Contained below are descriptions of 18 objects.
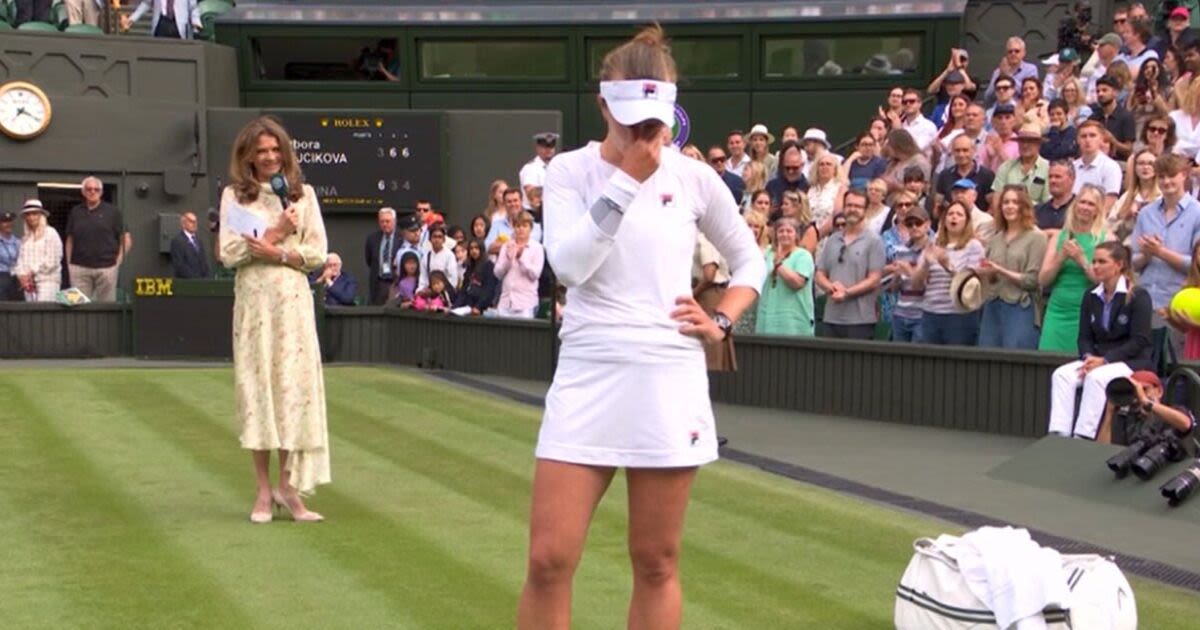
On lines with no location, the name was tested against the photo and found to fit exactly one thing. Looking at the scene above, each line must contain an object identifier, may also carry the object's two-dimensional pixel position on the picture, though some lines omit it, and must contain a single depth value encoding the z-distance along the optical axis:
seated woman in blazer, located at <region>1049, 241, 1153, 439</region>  12.69
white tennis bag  7.16
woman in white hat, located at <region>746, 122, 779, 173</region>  20.48
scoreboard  25.53
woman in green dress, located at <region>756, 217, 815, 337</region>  16.56
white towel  7.13
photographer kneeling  11.45
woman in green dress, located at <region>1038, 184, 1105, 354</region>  14.30
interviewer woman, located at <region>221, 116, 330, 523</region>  9.56
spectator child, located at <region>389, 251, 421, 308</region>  21.67
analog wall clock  24.72
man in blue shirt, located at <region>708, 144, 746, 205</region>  20.09
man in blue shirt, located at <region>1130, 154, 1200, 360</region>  14.14
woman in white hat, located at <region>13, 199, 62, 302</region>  22.38
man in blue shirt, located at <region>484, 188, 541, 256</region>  20.45
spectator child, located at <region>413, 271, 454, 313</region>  20.95
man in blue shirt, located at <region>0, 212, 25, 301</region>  22.55
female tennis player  5.50
